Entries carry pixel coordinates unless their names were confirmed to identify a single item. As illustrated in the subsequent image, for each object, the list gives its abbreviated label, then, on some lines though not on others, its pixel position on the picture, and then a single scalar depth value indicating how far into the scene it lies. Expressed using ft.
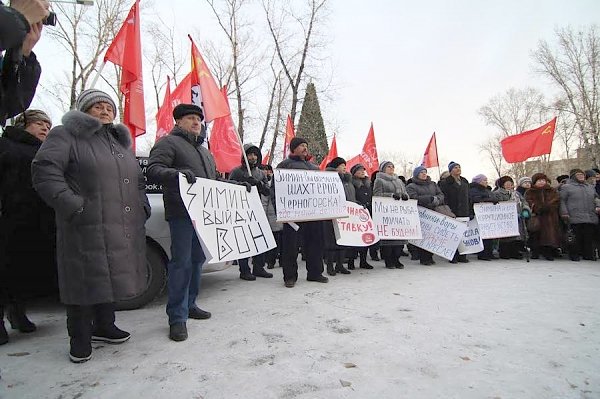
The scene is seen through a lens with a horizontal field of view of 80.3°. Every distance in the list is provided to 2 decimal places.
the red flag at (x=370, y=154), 39.45
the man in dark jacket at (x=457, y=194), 23.07
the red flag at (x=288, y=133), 36.06
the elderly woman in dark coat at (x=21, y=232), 9.93
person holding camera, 4.73
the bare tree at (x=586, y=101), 78.89
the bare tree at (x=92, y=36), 51.62
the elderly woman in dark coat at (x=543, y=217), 22.98
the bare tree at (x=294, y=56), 66.74
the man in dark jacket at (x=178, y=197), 9.52
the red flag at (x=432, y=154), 39.55
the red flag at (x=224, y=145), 24.02
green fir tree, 72.54
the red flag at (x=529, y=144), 28.07
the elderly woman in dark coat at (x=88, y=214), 7.70
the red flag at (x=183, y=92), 23.25
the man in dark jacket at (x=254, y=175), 17.31
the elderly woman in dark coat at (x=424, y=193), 21.89
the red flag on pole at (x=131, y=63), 16.97
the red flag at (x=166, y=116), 25.11
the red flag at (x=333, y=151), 38.60
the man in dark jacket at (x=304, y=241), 15.57
